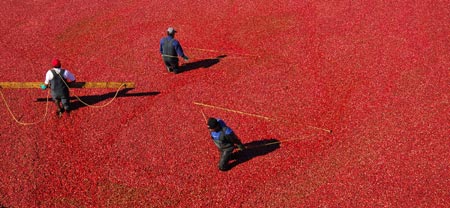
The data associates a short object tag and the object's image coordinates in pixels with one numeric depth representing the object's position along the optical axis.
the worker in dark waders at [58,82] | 12.16
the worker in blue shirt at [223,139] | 9.70
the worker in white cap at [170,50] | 13.43
